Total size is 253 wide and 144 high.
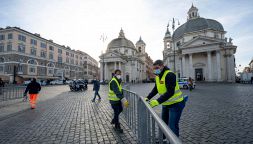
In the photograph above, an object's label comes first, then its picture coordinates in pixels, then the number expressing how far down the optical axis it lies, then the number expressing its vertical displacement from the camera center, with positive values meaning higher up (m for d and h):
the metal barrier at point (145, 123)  1.30 -0.83
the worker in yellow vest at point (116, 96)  4.80 -0.65
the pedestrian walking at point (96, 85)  12.58 -0.71
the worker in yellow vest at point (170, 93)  3.01 -0.35
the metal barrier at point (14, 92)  12.50 -1.36
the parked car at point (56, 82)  50.93 -1.82
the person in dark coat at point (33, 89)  9.02 -0.74
